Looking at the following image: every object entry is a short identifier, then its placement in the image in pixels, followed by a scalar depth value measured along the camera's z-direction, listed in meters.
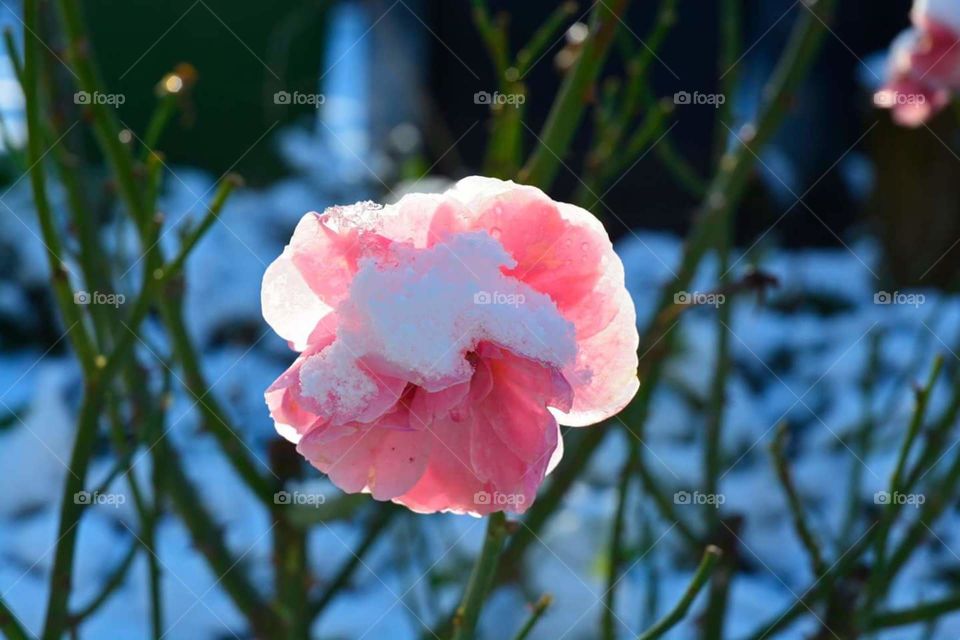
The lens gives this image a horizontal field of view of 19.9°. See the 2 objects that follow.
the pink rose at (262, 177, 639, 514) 0.56
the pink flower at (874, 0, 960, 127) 0.84
